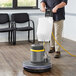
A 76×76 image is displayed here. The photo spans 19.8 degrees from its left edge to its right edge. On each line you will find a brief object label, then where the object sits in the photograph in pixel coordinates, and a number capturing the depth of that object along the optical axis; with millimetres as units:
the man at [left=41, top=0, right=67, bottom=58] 3928
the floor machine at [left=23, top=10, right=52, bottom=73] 3074
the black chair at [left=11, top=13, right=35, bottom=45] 5354
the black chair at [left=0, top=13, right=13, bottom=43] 5480
